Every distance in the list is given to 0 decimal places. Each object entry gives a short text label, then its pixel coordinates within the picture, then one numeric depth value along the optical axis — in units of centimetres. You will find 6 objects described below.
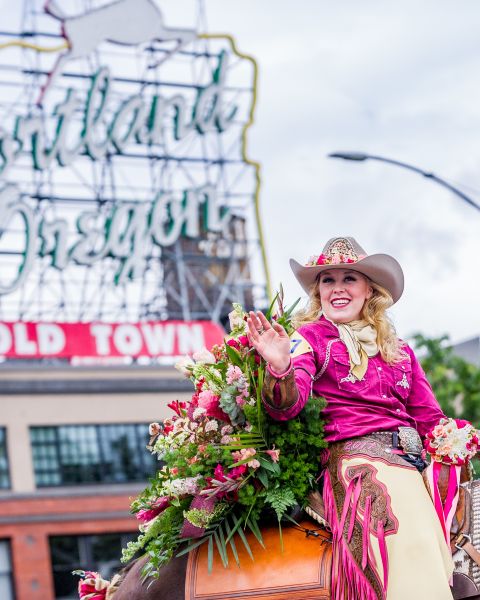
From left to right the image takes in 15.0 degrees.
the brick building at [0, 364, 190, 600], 5581
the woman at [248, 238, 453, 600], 927
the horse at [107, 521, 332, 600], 942
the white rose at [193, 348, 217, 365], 1057
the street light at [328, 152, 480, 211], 2879
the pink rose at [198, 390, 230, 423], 999
